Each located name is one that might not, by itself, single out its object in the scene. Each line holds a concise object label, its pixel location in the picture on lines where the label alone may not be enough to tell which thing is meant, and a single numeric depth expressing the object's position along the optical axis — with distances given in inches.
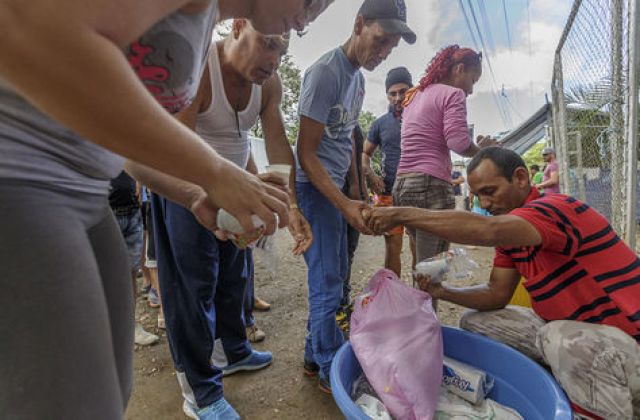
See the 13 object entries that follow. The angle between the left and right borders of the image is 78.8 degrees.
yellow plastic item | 91.7
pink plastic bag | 56.2
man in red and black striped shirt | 53.3
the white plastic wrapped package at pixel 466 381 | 62.3
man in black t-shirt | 93.0
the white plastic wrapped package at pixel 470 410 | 59.6
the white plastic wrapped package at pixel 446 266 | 73.2
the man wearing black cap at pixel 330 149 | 72.4
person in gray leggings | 17.5
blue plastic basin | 52.0
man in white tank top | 61.1
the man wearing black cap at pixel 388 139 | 146.6
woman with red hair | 94.6
